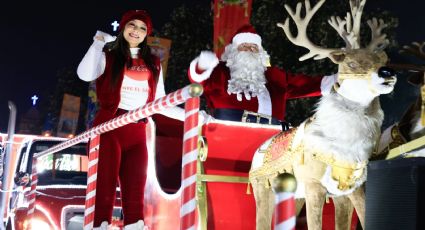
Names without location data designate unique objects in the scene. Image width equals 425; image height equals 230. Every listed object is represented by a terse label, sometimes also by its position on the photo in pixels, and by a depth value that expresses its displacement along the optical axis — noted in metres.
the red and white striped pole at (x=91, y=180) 4.85
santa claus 5.46
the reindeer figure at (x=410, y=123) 3.88
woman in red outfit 4.91
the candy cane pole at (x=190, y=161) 3.09
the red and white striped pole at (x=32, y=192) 6.98
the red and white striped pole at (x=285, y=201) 2.29
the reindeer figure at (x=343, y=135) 4.05
